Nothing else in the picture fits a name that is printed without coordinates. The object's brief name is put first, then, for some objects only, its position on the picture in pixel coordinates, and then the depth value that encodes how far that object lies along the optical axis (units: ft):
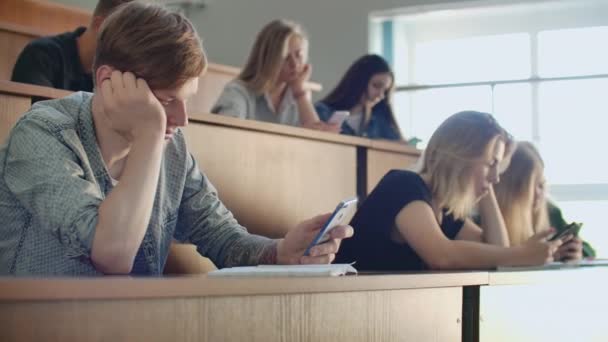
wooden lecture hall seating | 6.24
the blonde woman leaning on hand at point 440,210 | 10.95
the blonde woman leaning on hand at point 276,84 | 15.88
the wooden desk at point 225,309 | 6.13
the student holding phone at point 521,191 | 13.92
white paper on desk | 7.29
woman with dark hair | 18.43
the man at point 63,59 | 12.79
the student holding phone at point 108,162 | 7.78
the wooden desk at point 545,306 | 8.99
